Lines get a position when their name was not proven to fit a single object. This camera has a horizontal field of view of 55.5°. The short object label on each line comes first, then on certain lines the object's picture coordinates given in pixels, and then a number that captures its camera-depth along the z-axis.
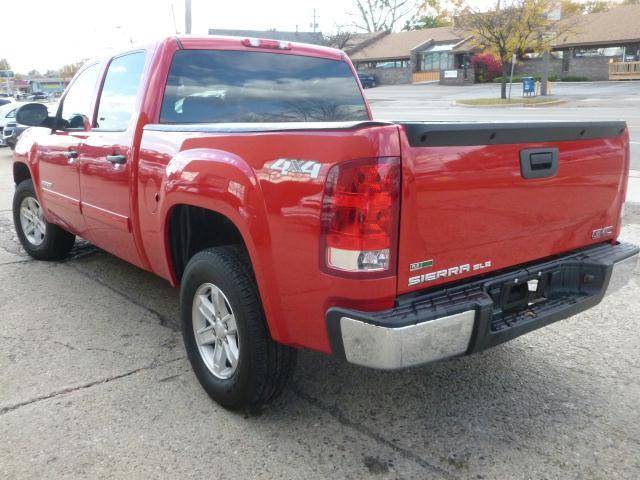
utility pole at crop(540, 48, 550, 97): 33.46
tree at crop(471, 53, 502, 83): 48.93
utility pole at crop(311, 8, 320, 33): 72.72
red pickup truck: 2.34
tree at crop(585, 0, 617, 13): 64.88
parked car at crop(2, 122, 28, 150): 16.21
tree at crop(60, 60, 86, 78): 94.11
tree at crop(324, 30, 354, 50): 57.26
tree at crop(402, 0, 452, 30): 74.32
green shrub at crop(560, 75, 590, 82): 44.12
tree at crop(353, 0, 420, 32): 74.31
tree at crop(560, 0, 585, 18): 43.19
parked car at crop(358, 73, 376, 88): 51.44
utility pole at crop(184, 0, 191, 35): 16.00
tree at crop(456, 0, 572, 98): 29.92
